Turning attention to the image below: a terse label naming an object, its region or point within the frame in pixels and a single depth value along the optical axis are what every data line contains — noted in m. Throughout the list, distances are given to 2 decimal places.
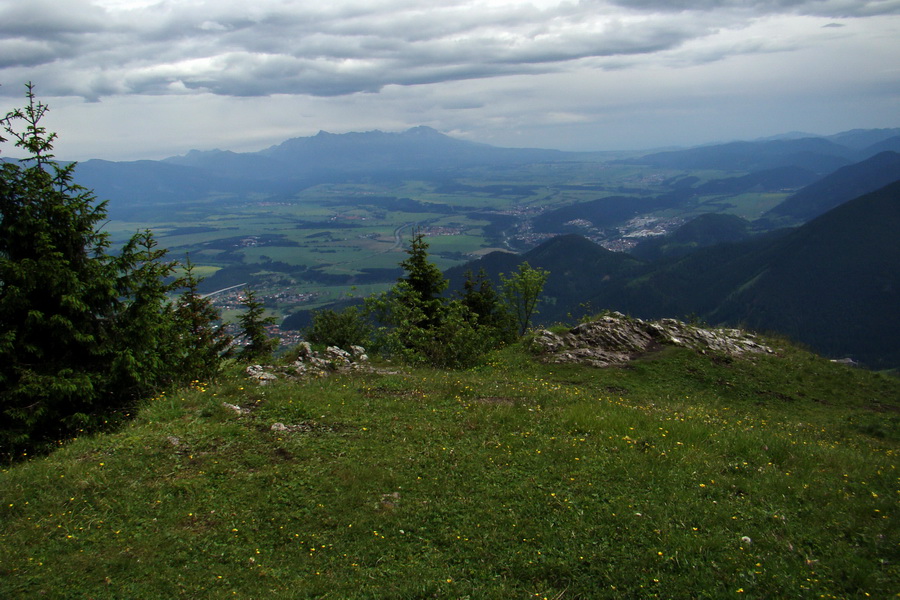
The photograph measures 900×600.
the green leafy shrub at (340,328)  42.59
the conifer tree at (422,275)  39.91
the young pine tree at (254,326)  38.75
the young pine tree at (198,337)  17.52
